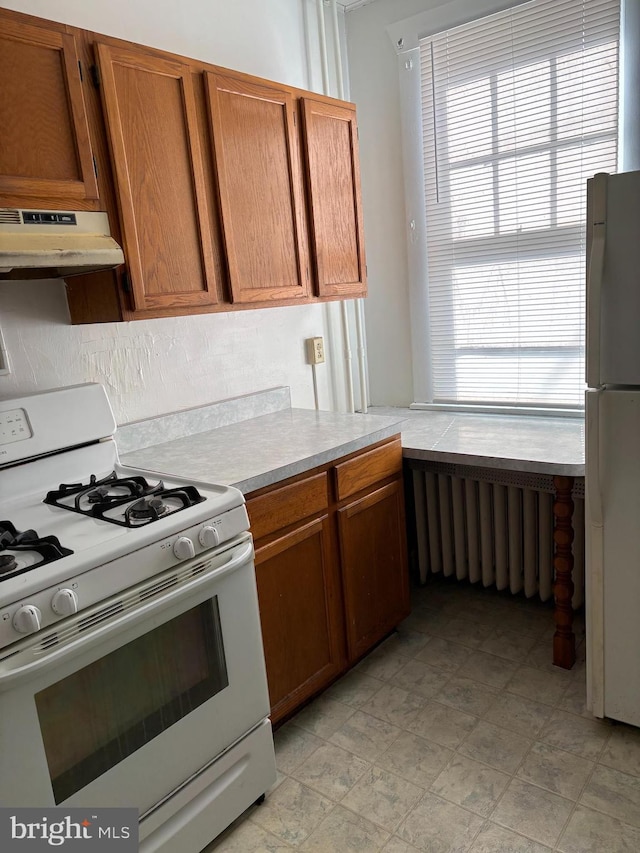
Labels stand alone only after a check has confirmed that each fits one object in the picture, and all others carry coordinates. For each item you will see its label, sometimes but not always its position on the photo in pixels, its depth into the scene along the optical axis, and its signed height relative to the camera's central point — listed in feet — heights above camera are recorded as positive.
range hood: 4.89 +0.61
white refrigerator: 5.42 -1.61
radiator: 8.27 -3.43
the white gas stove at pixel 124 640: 4.02 -2.32
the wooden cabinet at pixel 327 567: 6.25 -2.98
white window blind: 7.98 +1.29
